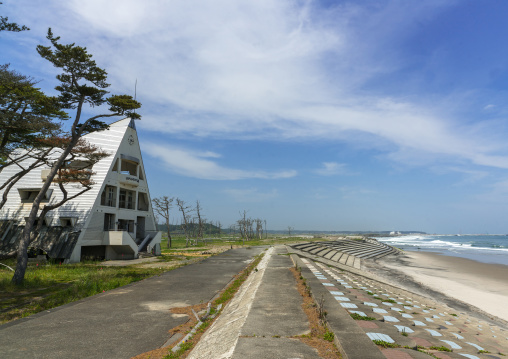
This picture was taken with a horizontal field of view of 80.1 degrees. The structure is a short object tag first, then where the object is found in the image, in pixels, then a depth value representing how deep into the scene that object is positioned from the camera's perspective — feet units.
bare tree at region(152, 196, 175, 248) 137.25
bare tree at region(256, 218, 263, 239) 255.29
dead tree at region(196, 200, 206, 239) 149.05
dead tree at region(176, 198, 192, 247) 147.76
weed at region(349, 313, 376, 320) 19.76
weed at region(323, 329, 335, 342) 15.20
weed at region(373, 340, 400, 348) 14.82
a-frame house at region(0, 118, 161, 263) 71.56
